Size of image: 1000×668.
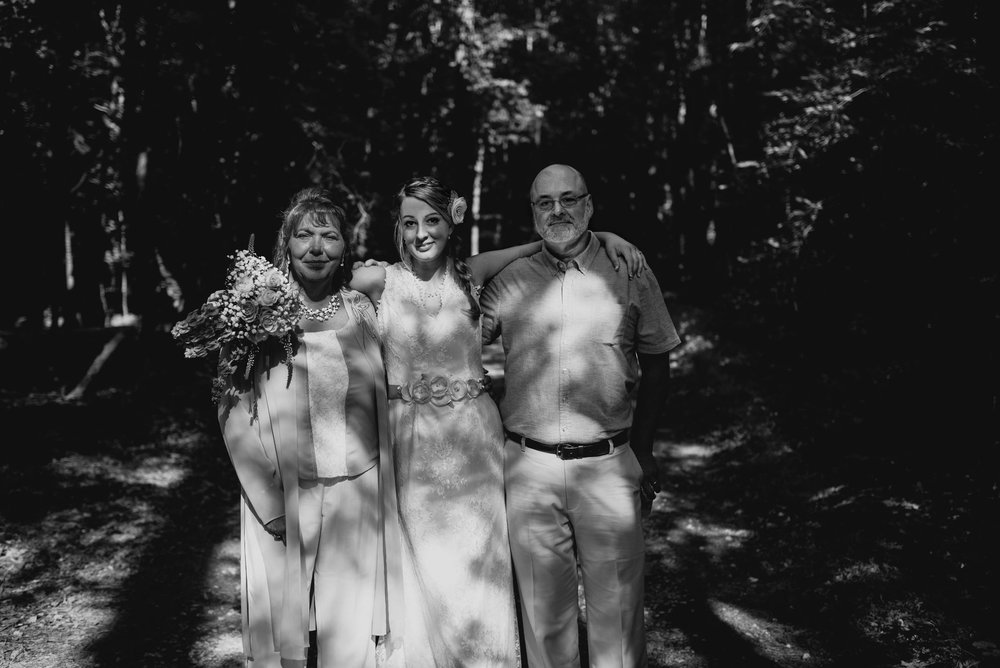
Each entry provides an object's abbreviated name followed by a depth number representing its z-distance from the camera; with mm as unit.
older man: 3389
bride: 3531
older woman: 3375
